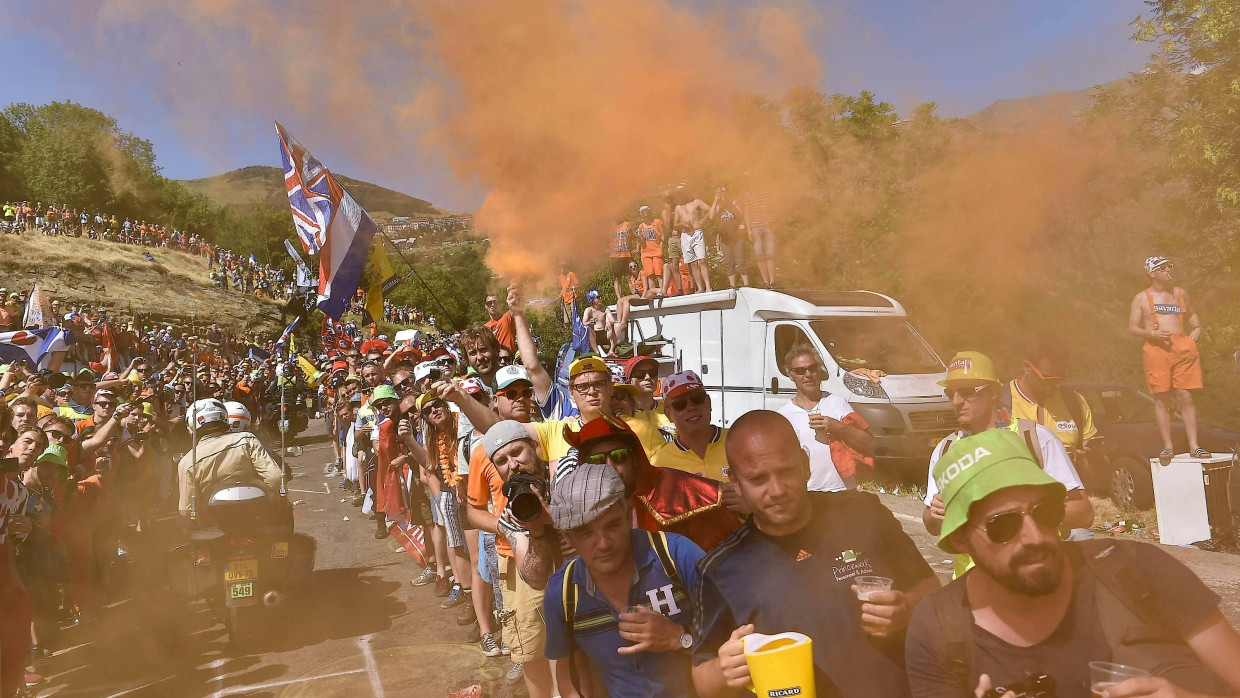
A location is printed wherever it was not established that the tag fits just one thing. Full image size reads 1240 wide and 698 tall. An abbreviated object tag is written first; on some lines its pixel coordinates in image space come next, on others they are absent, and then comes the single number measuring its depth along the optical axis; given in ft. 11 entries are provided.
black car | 28.04
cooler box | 24.70
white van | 35.19
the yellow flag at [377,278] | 32.04
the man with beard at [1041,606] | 6.59
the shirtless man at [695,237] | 49.06
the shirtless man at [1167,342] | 26.94
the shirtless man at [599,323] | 45.98
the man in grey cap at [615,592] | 9.39
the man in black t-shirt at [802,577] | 8.18
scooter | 21.35
